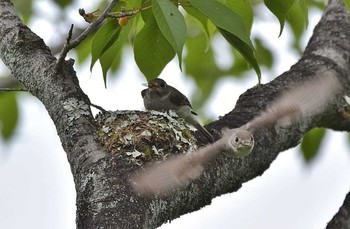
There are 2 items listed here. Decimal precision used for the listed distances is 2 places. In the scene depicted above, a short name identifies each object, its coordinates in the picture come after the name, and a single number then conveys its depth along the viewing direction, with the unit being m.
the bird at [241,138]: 5.30
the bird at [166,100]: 8.73
